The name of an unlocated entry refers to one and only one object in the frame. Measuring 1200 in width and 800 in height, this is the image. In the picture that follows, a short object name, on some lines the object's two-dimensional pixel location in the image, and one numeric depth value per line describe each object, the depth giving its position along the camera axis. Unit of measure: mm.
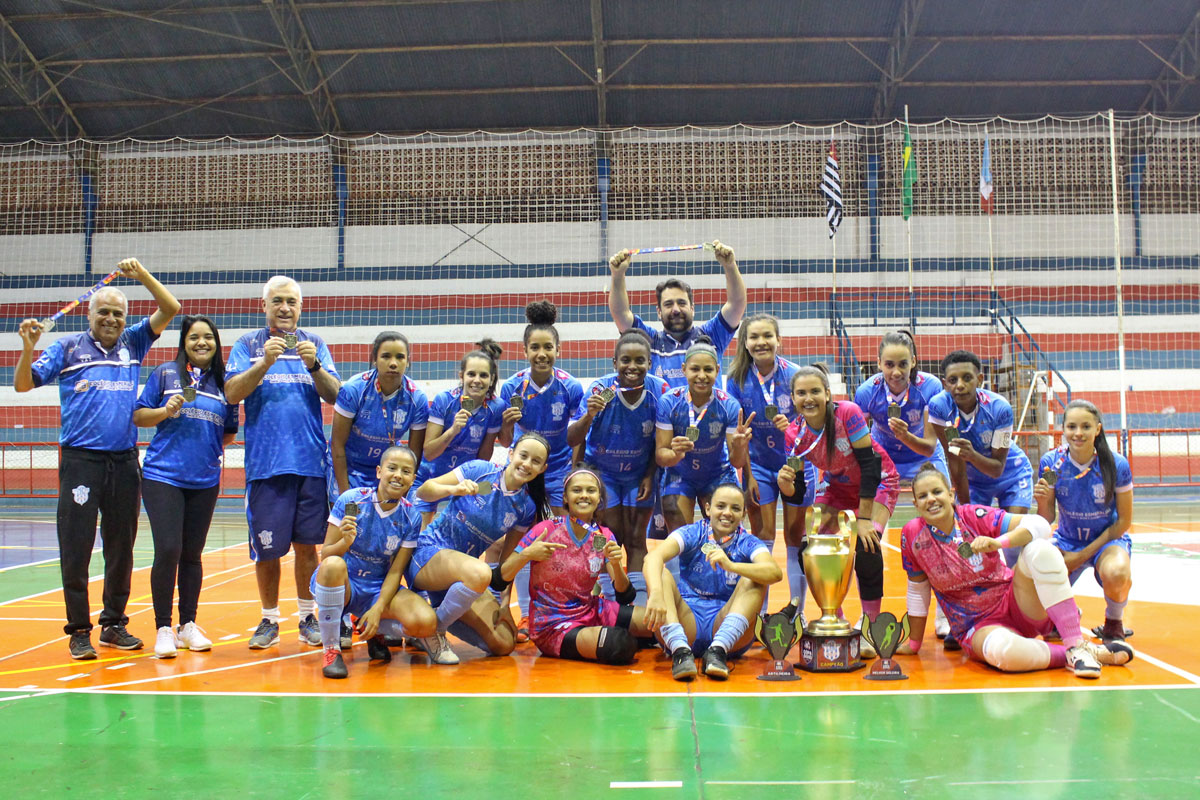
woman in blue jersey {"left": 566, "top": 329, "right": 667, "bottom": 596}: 5457
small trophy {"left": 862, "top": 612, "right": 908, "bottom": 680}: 4465
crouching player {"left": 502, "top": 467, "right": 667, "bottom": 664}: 4949
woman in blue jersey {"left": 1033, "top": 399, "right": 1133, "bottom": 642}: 5086
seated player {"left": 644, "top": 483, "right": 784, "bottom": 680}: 4609
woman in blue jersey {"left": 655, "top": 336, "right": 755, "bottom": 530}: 5273
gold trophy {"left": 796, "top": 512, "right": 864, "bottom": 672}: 4703
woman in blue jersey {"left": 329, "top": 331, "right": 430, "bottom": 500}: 5516
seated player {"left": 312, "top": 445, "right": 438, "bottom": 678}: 4723
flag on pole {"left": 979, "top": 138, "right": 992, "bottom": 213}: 17375
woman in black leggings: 5148
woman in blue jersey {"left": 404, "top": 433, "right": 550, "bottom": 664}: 4953
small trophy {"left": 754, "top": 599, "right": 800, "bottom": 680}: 4488
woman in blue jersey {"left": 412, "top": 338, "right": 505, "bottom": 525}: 5578
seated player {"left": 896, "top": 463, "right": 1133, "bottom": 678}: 4539
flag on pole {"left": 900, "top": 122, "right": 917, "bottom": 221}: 17647
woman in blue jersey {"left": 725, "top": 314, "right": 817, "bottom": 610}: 5629
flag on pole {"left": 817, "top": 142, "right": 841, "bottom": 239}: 16797
